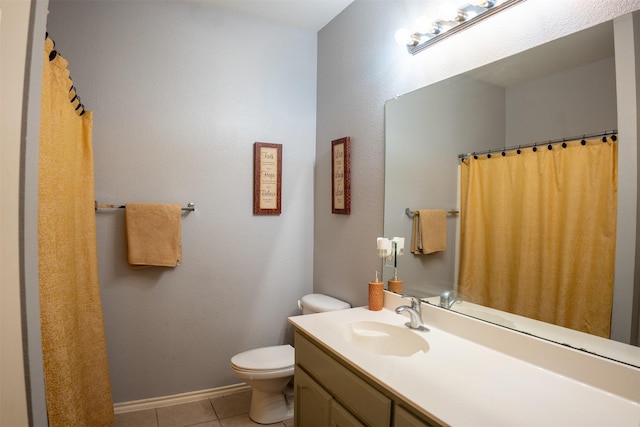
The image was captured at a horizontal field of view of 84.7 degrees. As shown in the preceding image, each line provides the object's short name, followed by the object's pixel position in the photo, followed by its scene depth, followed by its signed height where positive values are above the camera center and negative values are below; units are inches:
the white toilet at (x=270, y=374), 80.9 -38.0
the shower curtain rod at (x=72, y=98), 51.6 +21.3
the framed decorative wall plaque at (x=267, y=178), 100.0 +8.8
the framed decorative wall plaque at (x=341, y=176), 90.2 +8.6
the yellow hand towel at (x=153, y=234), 85.4 -6.3
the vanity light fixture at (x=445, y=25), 55.4 +32.3
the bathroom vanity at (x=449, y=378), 37.2 -21.4
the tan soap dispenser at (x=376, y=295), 74.7 -18.6
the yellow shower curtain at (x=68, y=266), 45.7 -9.2
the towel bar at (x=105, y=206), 84.1 +0.8
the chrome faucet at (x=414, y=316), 62.5 -19.2
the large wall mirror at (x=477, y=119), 44.2 +14.0
